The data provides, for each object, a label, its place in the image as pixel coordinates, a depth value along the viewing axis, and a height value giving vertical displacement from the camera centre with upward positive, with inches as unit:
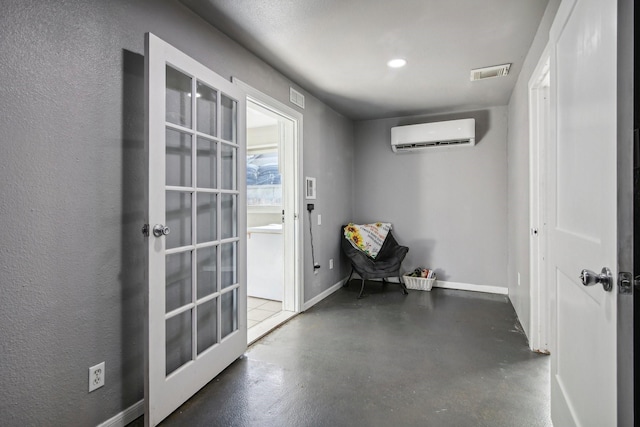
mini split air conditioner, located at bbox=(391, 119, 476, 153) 158.2 +36.1
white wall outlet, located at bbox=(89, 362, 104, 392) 59.9 -29.4
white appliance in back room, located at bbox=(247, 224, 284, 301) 148.6 -22.7
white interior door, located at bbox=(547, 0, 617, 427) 38.1 +0.2
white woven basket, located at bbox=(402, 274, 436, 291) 166.6 -35.7
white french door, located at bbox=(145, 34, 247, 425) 64.6 -3.7
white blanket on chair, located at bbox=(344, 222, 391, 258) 162.1 -12.7
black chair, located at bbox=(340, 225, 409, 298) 156.2 -24.1
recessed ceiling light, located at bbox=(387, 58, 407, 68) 109.6 +48.3
